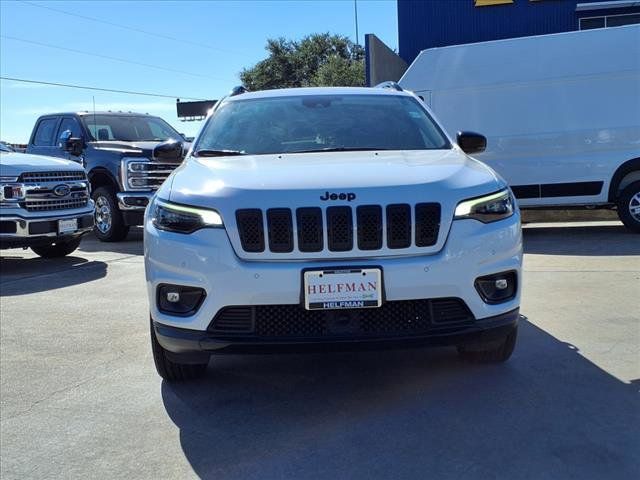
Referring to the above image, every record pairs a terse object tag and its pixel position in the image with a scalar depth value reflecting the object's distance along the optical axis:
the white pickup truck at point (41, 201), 8.27
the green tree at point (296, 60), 47.62
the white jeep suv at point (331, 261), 3.23
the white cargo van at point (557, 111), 9.55
